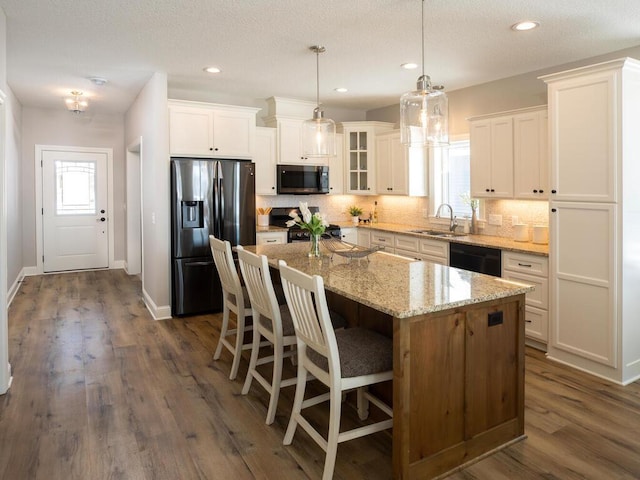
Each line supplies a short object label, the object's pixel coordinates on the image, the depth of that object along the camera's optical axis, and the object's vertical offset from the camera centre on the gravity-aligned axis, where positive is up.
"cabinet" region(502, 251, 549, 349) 3.92 -0.51
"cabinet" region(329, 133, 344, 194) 6.56 +0.76
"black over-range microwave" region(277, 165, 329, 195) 6.11 +0.61
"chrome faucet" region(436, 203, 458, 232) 5.51 +0.03
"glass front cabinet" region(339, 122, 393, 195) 6.51 +0.99
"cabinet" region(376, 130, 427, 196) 5.99 +0.74
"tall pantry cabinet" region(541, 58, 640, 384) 3.31 +0.06
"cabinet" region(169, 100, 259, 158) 5.07 +1.07
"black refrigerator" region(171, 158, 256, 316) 5.03 +0.06
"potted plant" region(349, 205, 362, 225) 6.67 +0.16
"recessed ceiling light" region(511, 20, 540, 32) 3.43 +1.45
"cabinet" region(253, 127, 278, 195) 5.93 +0.83
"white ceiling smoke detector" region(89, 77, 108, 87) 5.06 +1.59
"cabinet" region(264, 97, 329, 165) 6.07 +1.30
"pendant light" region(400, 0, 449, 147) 2.69 +0.62
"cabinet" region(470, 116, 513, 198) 4.52 +0.66
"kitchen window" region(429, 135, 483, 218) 5.55 +0.60
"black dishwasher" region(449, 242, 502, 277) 4.32 -0.32
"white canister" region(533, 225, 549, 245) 4.32 -0.09
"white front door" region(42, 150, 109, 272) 7.39 +0.28
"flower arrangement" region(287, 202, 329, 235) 3.43 +0.02
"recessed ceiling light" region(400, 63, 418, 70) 4.50 +1.53
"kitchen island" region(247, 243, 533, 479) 2.13 -0.66
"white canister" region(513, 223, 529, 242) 4.54 -0.09
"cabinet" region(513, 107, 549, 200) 4.21 +0.62
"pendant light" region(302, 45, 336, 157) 3.61 +0.69
